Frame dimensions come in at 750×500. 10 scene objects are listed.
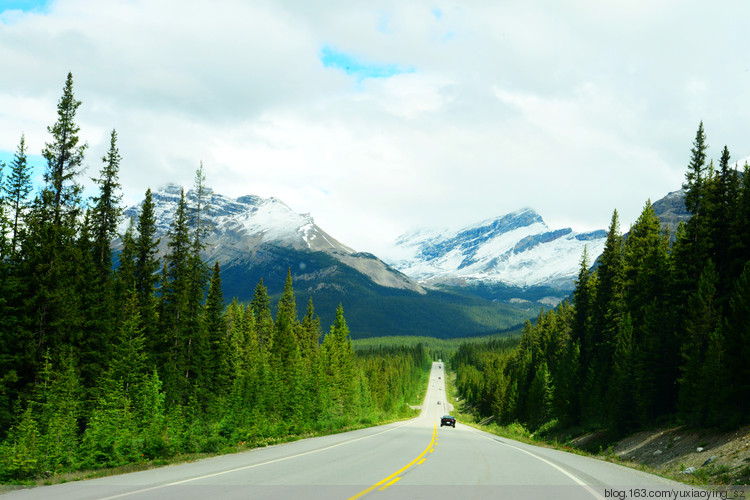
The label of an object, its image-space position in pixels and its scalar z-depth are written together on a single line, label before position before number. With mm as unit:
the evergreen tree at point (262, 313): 80312
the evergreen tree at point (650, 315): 35469
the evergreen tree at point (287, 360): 39969
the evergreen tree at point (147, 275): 42656
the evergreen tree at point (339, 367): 59250
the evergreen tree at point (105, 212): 38406
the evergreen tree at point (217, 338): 55406
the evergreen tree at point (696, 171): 40281
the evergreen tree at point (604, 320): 46344
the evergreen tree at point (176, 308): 44062
